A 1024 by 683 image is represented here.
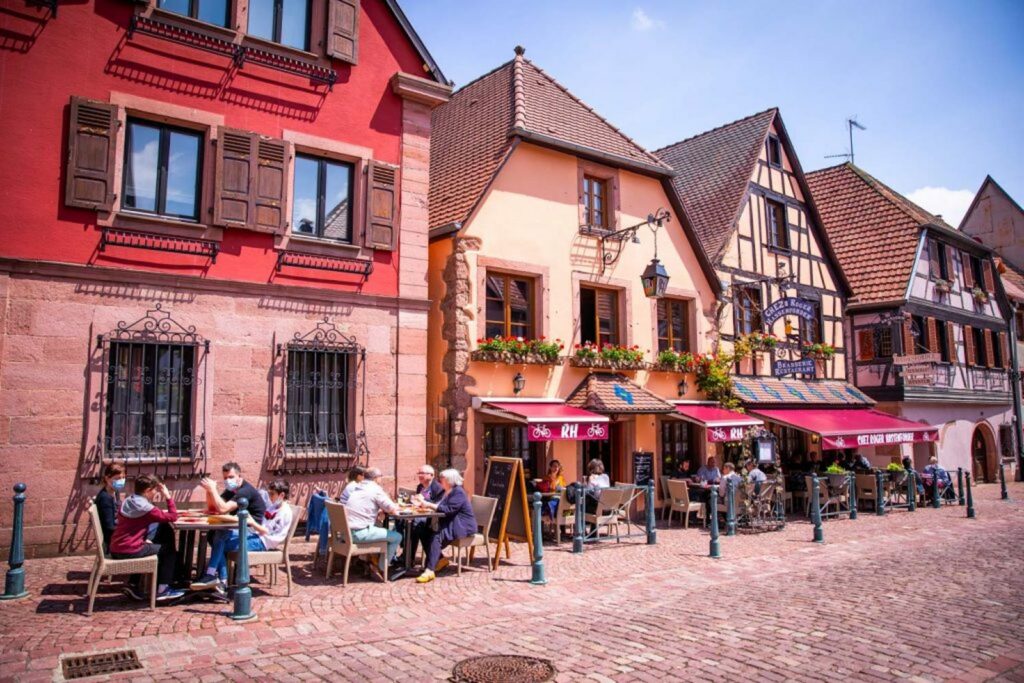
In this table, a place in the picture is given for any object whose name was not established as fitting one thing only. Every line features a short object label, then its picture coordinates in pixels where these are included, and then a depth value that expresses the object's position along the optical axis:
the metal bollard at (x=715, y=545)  10.68
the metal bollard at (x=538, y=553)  8.70
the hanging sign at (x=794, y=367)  18.61
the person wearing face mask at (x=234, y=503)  7.92
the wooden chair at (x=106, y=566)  6.74
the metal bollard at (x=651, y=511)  11.59
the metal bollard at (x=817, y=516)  12.28
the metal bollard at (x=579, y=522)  10.95
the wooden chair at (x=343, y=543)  8.33
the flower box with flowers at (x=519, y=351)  13.18
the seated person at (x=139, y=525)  6.91
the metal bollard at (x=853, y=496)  15.39
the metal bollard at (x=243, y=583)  6.76
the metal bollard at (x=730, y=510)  12.98
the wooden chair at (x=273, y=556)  7.58
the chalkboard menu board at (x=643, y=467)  15.34
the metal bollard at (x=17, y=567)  7.14
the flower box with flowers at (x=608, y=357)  14.66
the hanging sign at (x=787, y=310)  18.00
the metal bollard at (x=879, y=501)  16.11
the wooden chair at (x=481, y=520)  9.25
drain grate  5.27
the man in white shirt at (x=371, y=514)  8.50
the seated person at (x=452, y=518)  8.97
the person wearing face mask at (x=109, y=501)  7.27
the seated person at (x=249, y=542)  7.52
